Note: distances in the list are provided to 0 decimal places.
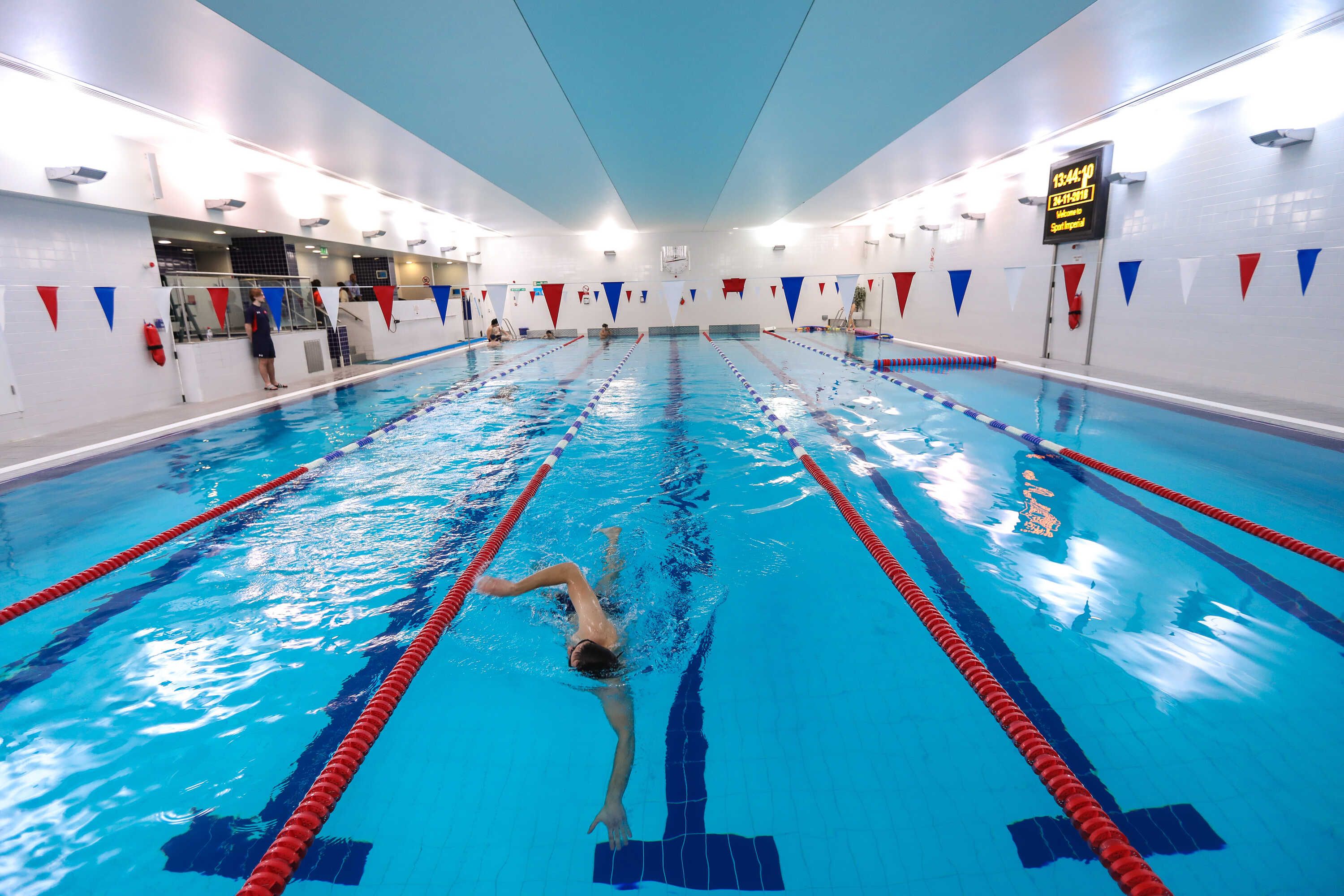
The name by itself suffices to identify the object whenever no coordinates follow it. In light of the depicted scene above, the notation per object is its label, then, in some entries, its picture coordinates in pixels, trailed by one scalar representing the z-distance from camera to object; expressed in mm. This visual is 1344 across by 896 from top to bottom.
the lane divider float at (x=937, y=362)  10695
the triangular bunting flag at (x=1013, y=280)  10492
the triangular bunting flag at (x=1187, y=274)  7070
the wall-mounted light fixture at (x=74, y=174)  6652
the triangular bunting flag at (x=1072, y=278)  9078
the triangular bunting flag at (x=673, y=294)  11242
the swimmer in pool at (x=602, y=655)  1993
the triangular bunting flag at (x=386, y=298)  10438
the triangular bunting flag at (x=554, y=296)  10133
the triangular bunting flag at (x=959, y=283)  9864
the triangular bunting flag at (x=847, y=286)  10820
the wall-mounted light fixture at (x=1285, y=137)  6270
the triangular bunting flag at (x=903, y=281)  9461
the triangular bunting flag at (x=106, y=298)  7090
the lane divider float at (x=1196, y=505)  3322
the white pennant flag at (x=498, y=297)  13004
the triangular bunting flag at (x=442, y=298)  13773
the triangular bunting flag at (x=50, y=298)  6418
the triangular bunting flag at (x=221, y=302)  8953
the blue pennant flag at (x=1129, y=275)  7742
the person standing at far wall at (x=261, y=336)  9312
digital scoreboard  9117
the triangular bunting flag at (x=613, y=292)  11200
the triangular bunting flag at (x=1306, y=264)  5938
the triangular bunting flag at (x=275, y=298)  9719
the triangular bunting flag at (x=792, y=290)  11292
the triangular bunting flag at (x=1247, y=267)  6254
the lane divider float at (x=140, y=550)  3265
